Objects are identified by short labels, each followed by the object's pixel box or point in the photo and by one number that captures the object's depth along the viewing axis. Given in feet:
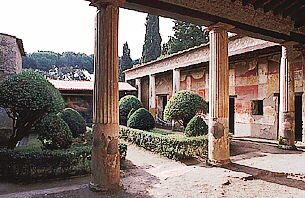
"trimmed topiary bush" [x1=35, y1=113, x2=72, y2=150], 23.47
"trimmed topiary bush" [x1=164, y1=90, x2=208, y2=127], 34.94
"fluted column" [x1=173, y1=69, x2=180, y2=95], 54.95
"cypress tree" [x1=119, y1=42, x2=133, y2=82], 106.32
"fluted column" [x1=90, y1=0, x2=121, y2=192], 17.22
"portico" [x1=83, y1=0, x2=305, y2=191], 17.48
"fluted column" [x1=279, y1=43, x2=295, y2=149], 30.91
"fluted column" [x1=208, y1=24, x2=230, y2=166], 23.59
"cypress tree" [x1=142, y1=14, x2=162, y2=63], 93.50
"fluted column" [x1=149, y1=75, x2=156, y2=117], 64.75
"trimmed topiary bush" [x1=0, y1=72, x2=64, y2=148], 23.35
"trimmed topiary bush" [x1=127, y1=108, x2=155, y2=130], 42.88
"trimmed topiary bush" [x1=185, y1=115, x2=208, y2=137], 31.17
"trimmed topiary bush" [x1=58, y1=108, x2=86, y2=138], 38.88
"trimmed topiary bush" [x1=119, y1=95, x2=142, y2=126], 53.06
